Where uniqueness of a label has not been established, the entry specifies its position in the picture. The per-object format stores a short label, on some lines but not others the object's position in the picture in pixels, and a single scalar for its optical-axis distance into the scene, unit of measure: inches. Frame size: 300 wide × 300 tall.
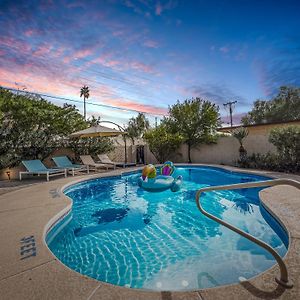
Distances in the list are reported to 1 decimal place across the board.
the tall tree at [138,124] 1664.1
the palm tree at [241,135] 587.5
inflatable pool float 360.2
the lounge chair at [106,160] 589.9
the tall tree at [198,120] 683.4
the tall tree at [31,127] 439.2
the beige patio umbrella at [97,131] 502.6
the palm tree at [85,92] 2193.7
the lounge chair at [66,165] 481.8
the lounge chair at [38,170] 418.3
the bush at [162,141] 690.8
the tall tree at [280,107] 1444.4
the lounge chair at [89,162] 531.5
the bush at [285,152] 465.7
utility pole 1656.0
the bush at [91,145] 612.5
